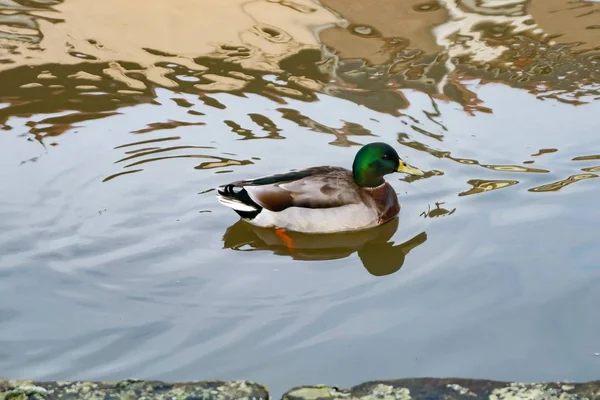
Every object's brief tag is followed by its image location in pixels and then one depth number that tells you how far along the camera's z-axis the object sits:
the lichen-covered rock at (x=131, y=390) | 4.87
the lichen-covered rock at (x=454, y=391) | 4.91
